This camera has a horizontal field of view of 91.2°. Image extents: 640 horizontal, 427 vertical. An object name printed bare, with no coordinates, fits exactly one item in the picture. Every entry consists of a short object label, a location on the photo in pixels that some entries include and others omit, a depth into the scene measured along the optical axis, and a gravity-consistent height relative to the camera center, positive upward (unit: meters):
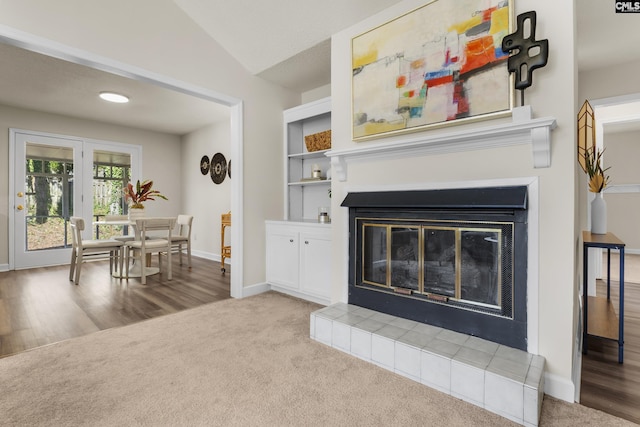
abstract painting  1.88 +0.96
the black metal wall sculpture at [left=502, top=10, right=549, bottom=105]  1.67 +0.87
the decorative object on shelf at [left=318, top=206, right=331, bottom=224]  3.37 -0.07
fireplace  1.82 -0.33
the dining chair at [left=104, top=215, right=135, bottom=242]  4.46 -0.11
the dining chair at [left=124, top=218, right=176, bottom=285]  4.09 -0.42
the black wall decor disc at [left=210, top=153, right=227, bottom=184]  5.67 +0.80
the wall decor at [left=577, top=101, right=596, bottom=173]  2.40 +0.68
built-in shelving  3.79 +0.56
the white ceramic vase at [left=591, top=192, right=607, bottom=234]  2.42 -0.06
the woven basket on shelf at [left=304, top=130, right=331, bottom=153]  3.41 +0.78
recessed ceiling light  4.24 +1.58
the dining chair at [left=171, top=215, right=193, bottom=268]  5.03 -0.43
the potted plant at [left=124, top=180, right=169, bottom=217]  4.43 +0.20
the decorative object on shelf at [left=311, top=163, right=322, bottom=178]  3.61 +0.45
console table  1.93 -0.86
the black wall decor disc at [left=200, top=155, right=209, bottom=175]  6.11 +0.91
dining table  4.38 -0.85
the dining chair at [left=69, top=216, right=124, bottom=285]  4.04 -0.46
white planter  4.38 -0.02
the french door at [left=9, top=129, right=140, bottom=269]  5.02 +0.38
